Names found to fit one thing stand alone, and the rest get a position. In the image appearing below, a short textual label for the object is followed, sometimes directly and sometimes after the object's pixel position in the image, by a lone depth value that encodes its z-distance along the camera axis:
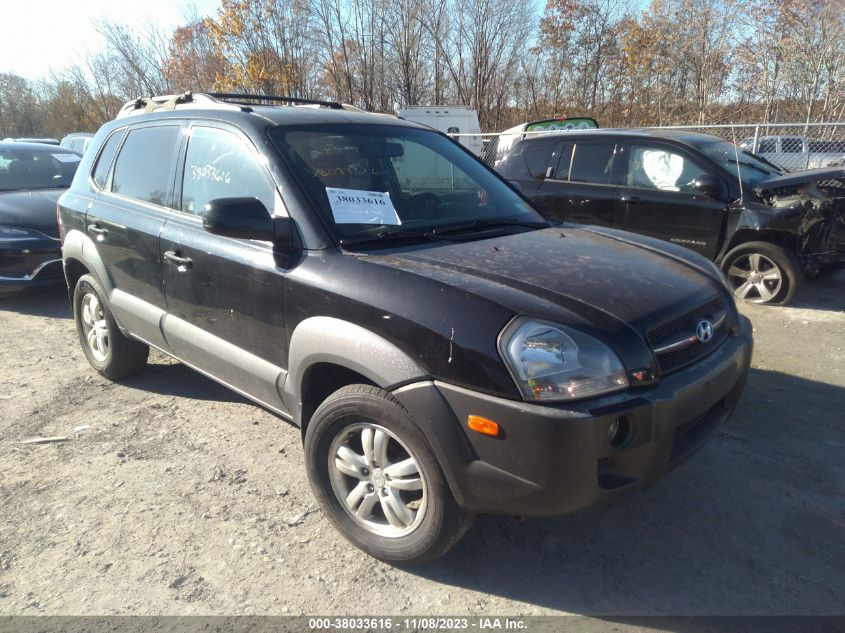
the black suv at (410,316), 2.03
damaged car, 6.00
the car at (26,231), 6.42
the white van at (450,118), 14.73
